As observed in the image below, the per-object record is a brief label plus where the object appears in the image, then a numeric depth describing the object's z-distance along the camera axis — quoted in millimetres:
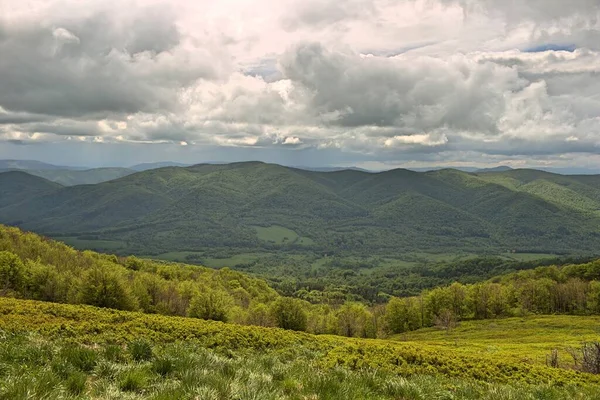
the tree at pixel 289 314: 92125
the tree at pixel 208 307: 75500
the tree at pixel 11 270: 71875
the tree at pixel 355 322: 114062
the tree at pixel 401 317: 134125
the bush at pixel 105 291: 65312
